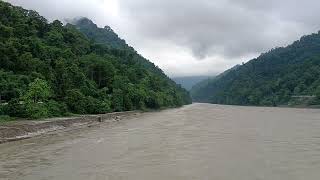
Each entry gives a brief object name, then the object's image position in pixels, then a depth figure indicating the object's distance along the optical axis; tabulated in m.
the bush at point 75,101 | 32.20
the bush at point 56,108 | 28.22
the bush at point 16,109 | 23.83
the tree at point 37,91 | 25.83
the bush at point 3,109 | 23.51
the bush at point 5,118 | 22.10
